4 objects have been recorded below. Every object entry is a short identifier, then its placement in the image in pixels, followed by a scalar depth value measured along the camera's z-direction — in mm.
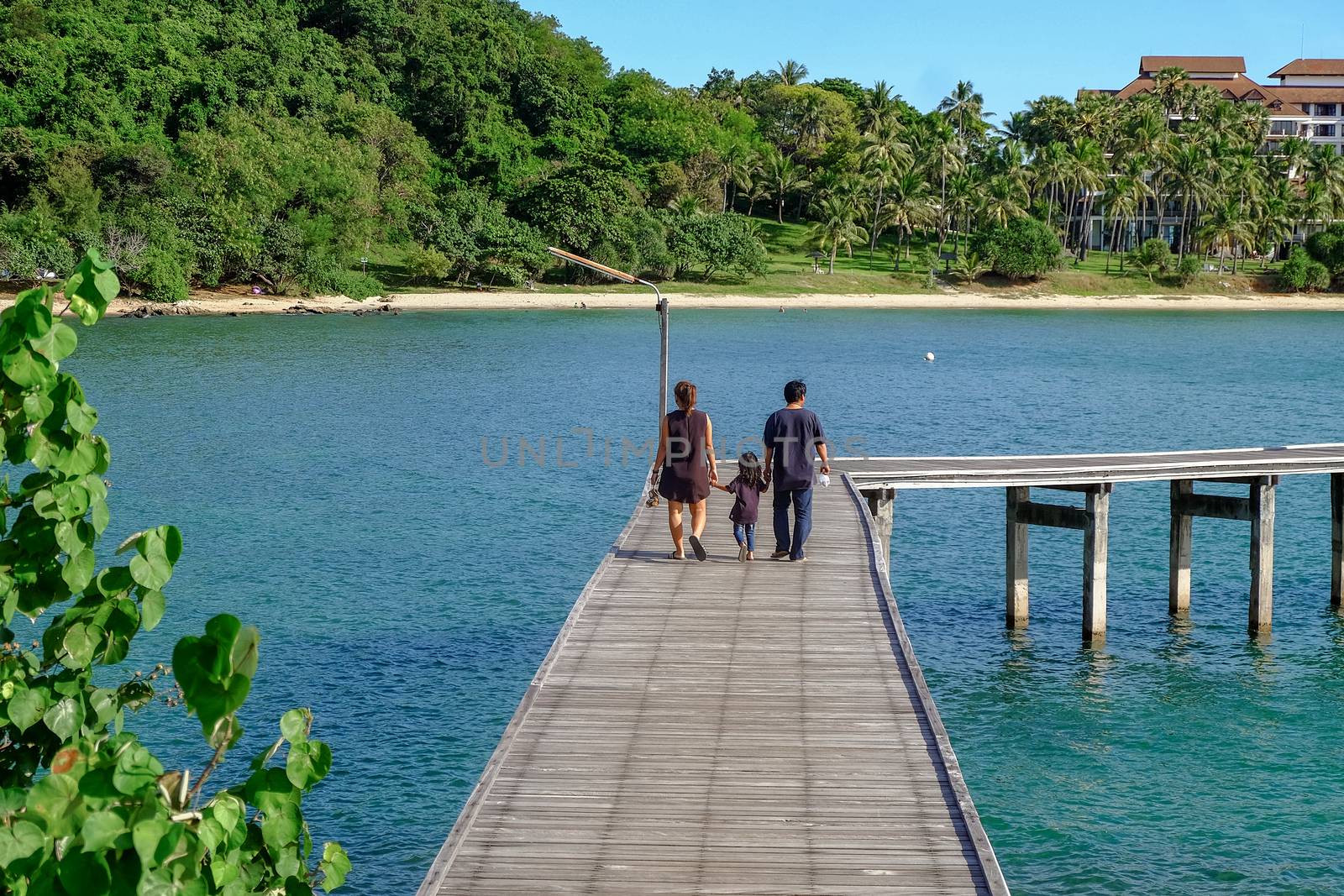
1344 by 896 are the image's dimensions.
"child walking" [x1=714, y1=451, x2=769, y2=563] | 13742
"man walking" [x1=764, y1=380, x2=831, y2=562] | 13484
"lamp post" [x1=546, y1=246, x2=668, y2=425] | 18134
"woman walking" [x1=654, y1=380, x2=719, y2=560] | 13344
